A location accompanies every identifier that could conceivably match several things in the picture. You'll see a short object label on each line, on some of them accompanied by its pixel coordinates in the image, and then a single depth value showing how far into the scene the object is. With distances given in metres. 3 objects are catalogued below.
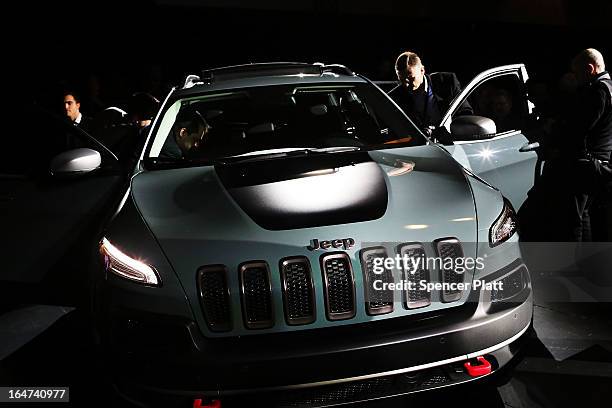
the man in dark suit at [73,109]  6.28
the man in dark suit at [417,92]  5.49
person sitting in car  3.90
